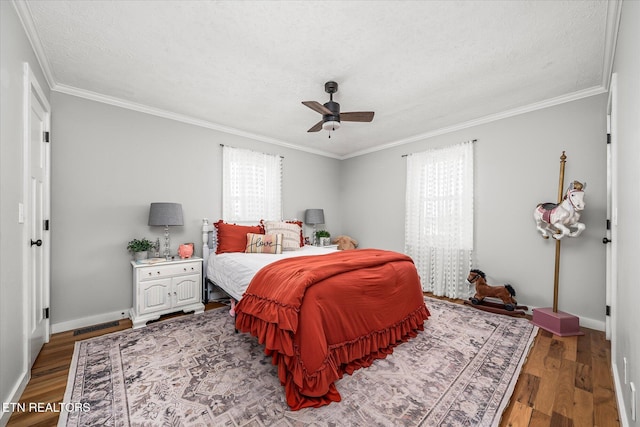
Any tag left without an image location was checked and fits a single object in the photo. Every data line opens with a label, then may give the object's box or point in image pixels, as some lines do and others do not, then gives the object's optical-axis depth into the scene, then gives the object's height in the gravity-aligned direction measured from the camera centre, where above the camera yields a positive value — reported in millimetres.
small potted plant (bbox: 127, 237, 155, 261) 3139 -417
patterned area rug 1612 -1229
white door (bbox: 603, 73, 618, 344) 1982 -64
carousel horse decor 2721 -10
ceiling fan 2680 +997
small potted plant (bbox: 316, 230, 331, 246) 5011 -460
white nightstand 2928 -890
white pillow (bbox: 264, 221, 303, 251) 3855 -278
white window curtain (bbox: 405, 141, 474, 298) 3889 -57
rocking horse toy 3268 -1047
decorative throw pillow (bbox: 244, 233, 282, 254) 3564 -420
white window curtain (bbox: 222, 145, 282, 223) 4098 +445
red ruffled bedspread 1798 -815
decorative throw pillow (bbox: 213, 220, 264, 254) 3576 -335
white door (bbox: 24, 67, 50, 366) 1968 -30
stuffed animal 5152 -579
